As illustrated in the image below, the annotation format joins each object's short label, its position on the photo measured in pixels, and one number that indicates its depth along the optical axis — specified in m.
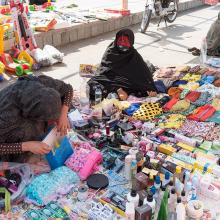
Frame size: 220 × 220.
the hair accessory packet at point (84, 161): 2.72
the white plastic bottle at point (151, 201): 2.20
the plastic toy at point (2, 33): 5.45
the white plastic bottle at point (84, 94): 3.87
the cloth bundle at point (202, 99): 3.97
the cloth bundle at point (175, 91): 4.19
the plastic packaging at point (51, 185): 2.46
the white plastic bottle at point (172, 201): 2.26
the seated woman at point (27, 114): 2.34
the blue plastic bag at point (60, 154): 2.70
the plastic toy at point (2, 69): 4.99
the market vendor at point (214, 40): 5.61
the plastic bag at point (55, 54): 5.75
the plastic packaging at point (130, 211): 2.15
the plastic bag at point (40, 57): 5.57
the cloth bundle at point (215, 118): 3.64
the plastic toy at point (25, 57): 5.48
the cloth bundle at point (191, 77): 4.66
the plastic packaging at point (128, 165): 2.67
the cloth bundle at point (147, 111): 3.68
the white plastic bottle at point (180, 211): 2.21
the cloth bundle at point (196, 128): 3.38
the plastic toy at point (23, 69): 5.17
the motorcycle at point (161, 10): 7.58
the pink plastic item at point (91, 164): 2.71
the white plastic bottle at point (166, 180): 2.39
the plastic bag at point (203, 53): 5.59
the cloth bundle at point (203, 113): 3.67
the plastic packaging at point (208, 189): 2.55
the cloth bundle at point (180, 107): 3.83
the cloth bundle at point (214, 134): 3.32
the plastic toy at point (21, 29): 5.49
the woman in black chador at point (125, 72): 4.22
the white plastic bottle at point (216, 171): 2.76
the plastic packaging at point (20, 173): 2.49
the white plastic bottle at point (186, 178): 2.51
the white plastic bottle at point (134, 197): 2.20
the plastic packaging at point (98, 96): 4.00
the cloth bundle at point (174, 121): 3.52
